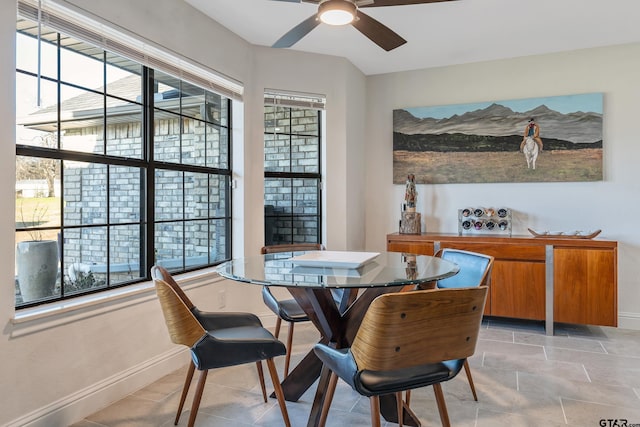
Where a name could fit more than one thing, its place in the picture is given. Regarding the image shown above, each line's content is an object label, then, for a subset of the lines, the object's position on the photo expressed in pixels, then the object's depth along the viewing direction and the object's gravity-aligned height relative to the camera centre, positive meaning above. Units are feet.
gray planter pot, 6.91 -0.95
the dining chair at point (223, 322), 7.21 -1.98
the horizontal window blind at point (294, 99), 12.59 +3.43
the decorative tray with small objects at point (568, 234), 11.81 -0.61
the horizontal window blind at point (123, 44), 6.77 +3.20
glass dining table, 5.94 -0.95
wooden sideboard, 11.32 -1.80
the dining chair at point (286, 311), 8.50 -2.03
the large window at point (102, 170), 7.03 +0.85
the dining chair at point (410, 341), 4.65 -1.48
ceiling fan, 7.00 +3.51
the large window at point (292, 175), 13.08 +1.16
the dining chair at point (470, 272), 7.46 -1.10
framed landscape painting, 12.78 +2.30
